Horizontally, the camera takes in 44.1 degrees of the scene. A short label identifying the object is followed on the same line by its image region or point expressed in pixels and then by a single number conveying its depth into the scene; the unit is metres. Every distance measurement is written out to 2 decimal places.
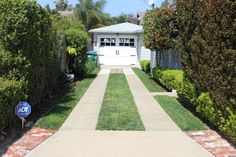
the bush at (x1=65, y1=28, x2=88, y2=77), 14.40
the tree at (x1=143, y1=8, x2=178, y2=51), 12.36
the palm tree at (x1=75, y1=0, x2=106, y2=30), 36.75
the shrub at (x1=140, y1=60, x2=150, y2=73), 19.11
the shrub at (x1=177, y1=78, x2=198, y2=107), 7.57
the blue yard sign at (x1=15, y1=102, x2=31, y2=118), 6.04
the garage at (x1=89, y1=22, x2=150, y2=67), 24.74
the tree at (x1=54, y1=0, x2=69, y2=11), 52.22
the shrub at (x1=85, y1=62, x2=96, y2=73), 16.61
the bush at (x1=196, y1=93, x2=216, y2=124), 6.23
